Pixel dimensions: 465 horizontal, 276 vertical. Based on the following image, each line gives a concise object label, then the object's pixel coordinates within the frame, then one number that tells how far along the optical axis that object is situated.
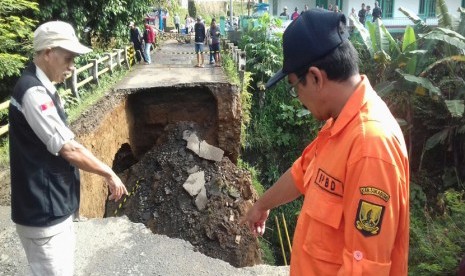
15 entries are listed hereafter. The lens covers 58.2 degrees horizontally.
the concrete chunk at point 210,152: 9.84
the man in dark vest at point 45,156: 2.13
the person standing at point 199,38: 13.06
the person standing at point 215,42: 13.21
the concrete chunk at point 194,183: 8.73
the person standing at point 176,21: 29.32
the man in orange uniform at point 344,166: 1.33
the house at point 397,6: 21.84
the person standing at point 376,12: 20.00
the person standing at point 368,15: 20.45
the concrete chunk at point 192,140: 9.87
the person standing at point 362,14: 19.86
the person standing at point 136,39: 13.97
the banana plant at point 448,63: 8.68
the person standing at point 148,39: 14.21
